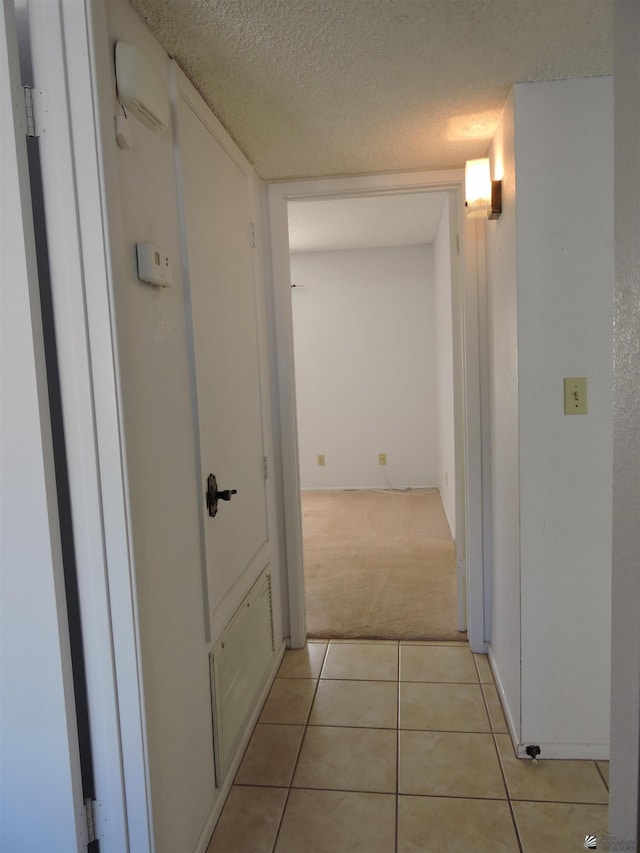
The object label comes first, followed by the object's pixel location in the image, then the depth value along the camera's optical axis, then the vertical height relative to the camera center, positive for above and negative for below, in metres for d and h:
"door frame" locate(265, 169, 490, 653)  2.57 -0.02
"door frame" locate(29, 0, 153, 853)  1.15 +0.01
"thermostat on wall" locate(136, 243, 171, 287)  1.33 +0.29
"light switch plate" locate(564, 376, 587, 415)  1.82 -0.08
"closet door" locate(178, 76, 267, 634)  1.71 +0.15
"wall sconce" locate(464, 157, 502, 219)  2.18 +0.69
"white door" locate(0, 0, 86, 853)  1.13 -0.37
